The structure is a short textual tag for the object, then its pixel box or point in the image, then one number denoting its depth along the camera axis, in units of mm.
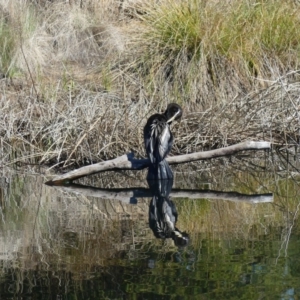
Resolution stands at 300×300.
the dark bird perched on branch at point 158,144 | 18141
